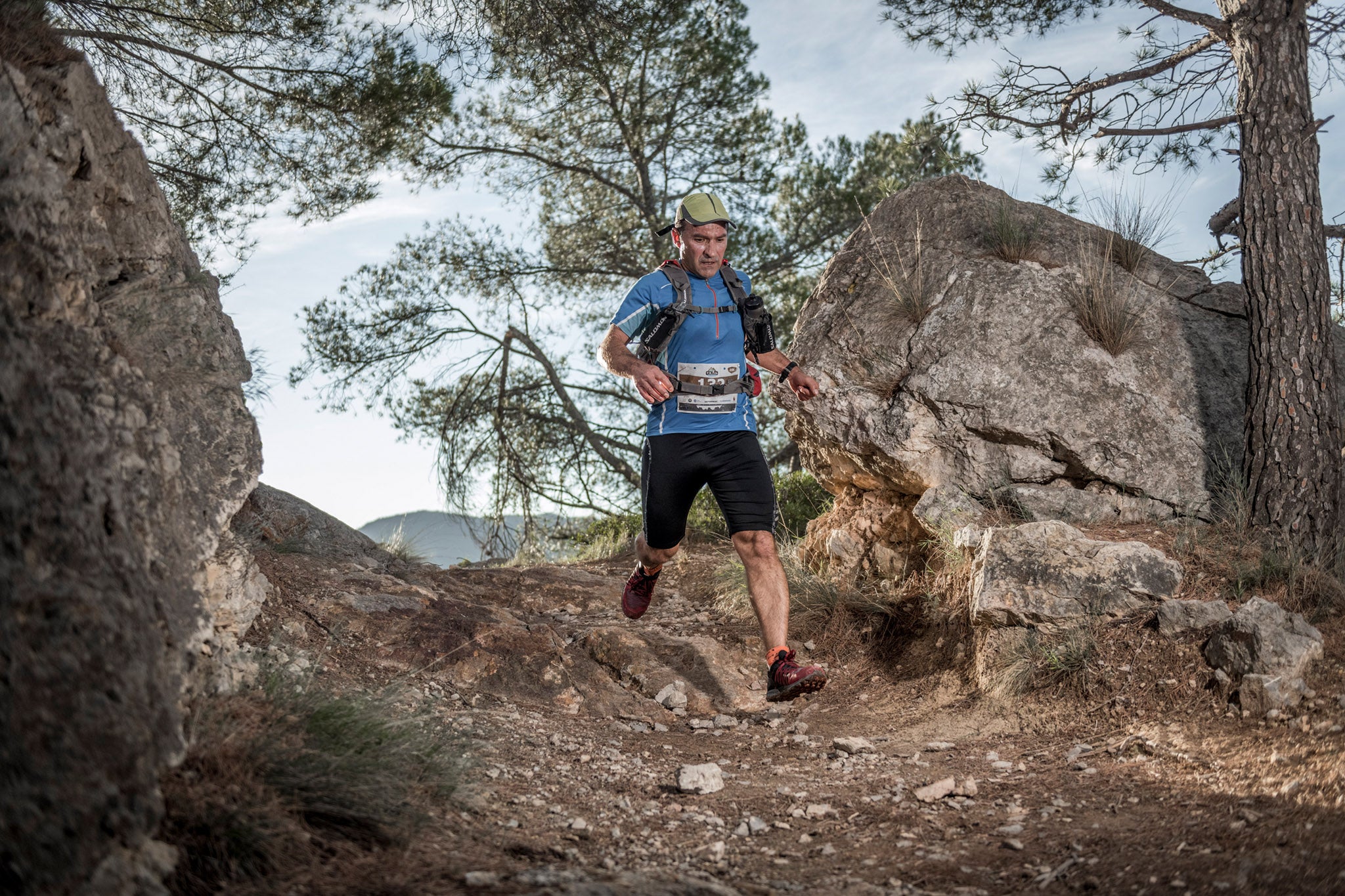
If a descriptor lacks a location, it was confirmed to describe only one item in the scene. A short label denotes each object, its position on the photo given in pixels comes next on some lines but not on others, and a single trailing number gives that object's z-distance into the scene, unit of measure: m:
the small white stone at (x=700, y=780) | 4.06
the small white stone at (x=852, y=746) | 4.70
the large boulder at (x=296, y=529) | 6.54
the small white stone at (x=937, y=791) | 3.94
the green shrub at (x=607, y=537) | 10.12
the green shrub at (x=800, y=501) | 9.84
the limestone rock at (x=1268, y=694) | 4.16
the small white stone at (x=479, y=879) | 2.71
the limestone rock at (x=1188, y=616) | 4.65
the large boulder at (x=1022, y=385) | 5.93
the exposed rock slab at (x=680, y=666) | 5.60
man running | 4.97
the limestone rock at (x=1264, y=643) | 4.27
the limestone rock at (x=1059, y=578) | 4.93
